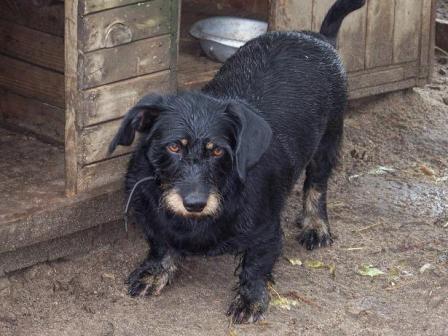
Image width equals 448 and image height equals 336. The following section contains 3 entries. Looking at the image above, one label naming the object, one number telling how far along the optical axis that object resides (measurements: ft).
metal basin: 23.85
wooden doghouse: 17.28
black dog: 15.24
